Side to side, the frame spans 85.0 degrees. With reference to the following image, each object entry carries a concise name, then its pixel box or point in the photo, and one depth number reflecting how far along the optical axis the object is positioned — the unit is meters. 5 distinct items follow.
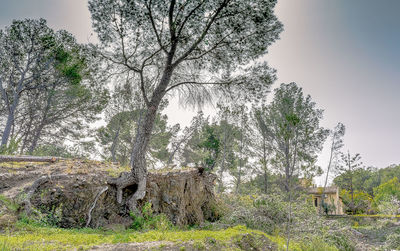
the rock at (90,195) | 5.11
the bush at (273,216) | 7.55
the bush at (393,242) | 6.71
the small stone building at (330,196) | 27.46
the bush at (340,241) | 6.32
